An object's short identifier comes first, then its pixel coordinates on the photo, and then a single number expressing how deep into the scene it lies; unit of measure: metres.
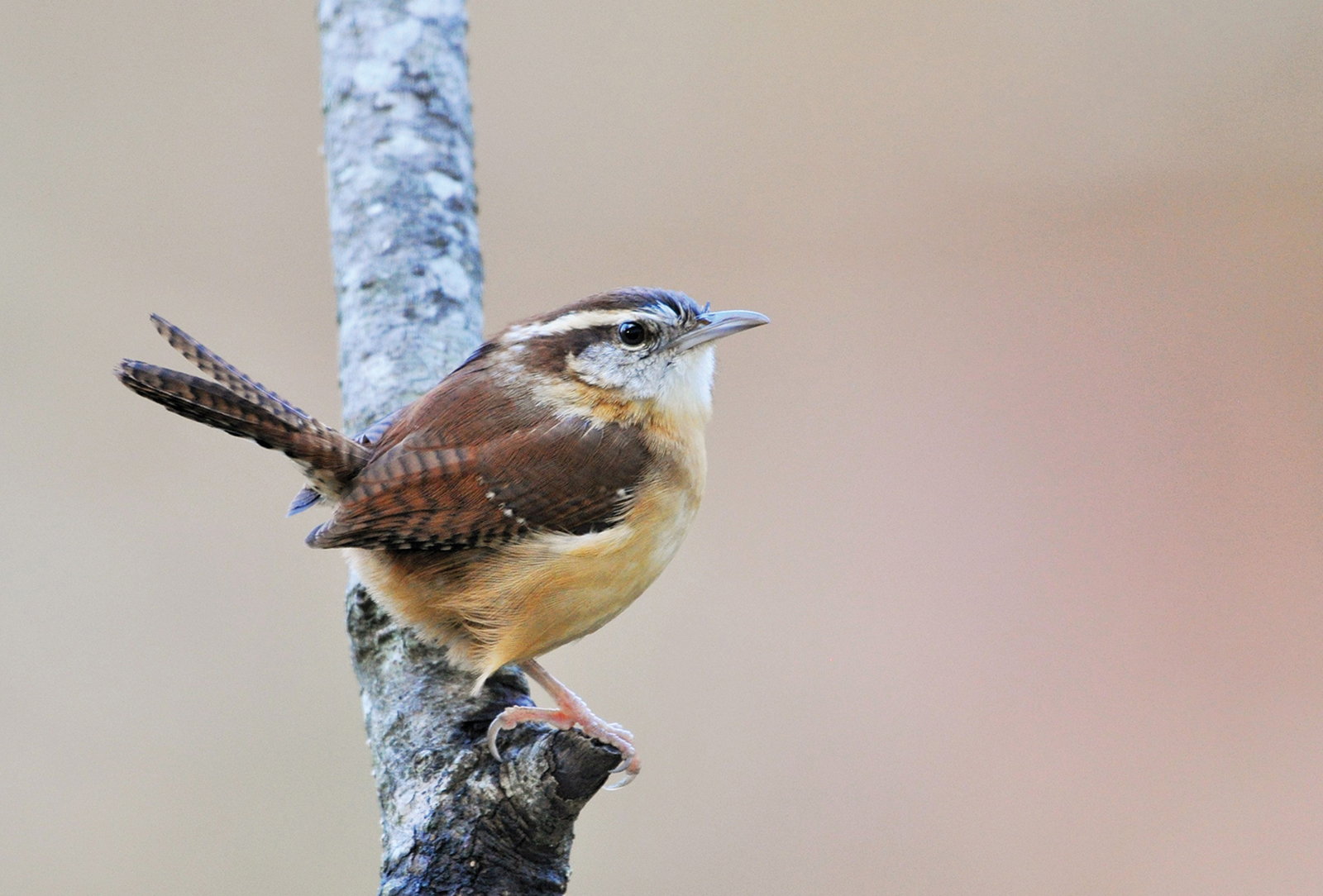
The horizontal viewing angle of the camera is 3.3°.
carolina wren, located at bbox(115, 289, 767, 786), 4.05
